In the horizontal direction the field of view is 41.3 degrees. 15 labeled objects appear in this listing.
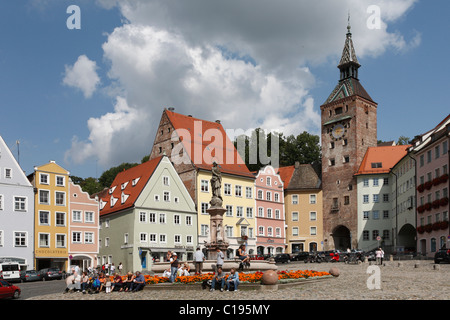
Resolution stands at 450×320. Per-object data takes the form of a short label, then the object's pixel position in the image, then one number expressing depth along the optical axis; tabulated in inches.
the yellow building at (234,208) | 3019.2
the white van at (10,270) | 1927.9
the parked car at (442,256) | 1895.9
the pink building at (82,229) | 2630.4
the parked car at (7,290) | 1278.1
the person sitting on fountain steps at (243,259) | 1293.1
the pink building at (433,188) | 2486.5
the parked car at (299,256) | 2753.4
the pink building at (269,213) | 3324.3
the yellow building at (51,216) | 2500.0
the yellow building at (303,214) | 3585.1
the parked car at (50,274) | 2111.2
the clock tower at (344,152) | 3508.9
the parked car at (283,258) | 2679.6
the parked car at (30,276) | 2053.4
